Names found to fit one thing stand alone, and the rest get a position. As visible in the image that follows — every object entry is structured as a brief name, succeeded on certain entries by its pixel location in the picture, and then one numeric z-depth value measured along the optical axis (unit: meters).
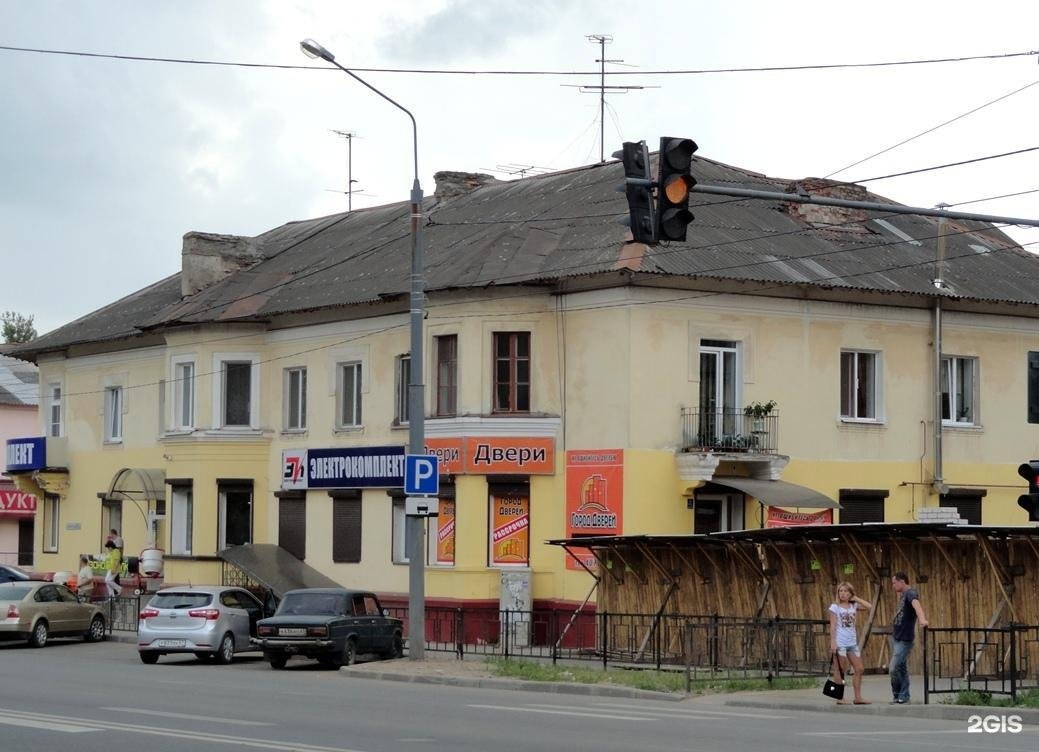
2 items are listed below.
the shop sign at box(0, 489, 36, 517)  66.38
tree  107.44
